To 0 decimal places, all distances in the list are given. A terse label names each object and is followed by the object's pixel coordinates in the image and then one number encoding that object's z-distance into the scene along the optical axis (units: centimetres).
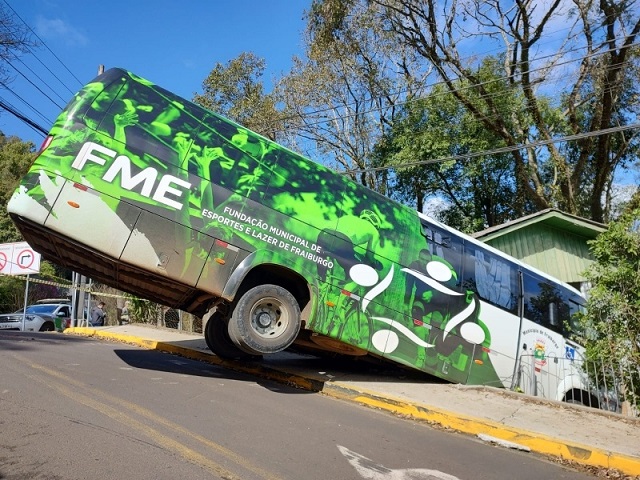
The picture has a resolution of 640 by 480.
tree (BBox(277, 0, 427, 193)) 2216
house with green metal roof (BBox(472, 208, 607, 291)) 1491
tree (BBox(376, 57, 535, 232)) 2081
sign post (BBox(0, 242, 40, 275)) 1552
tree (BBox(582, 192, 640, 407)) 709
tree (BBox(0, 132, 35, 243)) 3095
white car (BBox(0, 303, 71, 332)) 1733
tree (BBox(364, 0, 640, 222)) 1809
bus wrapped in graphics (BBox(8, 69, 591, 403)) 614
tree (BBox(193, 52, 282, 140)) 2588
